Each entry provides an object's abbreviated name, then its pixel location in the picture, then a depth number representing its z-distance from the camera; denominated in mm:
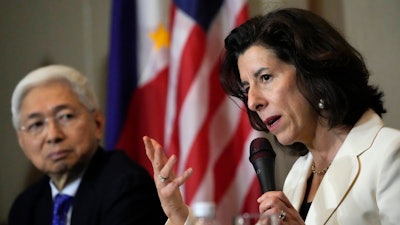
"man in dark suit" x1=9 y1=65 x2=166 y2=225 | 5417
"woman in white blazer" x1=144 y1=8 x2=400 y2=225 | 3663
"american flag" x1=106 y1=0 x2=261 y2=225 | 6161
